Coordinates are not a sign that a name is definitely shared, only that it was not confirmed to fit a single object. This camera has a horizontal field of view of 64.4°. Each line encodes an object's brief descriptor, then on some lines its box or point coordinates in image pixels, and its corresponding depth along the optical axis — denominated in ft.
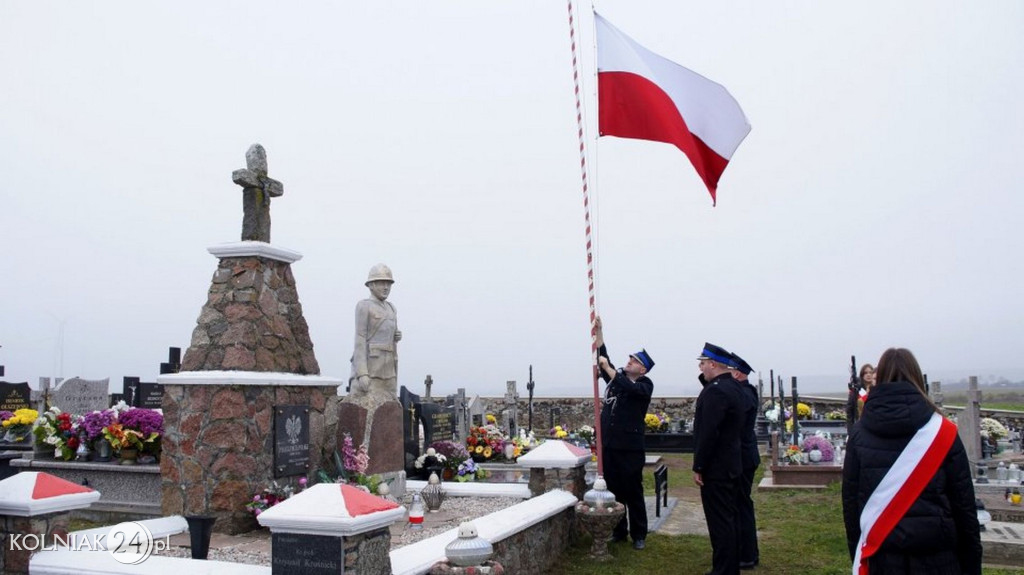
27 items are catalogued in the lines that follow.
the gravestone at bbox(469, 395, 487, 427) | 50.48
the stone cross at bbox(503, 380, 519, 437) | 57.72
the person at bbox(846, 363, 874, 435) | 35.47
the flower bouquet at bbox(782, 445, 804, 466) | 40.77
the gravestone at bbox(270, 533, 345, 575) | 13.35
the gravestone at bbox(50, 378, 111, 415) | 44.98
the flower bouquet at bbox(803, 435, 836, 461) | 40.93
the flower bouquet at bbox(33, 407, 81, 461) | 32.24
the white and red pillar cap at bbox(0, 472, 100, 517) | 15.87
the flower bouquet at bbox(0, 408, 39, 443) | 40.93
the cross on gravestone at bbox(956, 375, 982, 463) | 34.94
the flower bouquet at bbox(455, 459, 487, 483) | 33.09
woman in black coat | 12.24
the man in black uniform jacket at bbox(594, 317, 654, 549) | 25.34
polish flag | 26.14
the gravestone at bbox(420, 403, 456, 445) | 36.88
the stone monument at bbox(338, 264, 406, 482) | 27.27
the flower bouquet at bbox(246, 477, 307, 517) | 22.13
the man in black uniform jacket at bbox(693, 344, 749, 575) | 20.90
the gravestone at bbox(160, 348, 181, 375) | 44.29
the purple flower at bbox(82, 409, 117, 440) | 31.22
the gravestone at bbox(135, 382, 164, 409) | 48.32
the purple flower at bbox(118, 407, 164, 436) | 30.25
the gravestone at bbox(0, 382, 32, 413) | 50.36
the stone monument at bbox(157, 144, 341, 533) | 22.11
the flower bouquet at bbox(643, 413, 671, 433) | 62.08
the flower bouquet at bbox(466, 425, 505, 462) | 40.88
